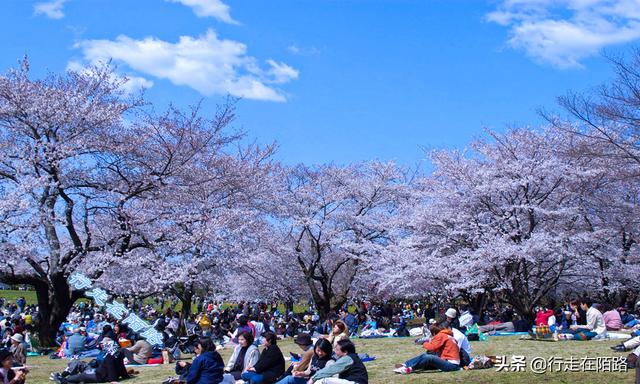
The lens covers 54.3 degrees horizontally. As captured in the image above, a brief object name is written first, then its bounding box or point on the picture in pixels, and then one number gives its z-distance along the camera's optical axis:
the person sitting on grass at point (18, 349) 12.18
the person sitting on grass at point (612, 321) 14.59
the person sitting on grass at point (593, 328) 14.02
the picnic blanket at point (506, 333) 16.59
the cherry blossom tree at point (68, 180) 16.53
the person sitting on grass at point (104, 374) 10.41
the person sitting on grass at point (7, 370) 7.81
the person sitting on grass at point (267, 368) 8.53
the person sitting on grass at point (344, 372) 7.48
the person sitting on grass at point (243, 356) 9.02
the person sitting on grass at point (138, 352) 12.91
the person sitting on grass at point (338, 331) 9.50
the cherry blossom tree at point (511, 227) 20.69
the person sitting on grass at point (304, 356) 8.57
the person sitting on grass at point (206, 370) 7.96
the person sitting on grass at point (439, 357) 9.41
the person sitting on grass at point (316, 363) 8.02
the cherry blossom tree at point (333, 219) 28.50
